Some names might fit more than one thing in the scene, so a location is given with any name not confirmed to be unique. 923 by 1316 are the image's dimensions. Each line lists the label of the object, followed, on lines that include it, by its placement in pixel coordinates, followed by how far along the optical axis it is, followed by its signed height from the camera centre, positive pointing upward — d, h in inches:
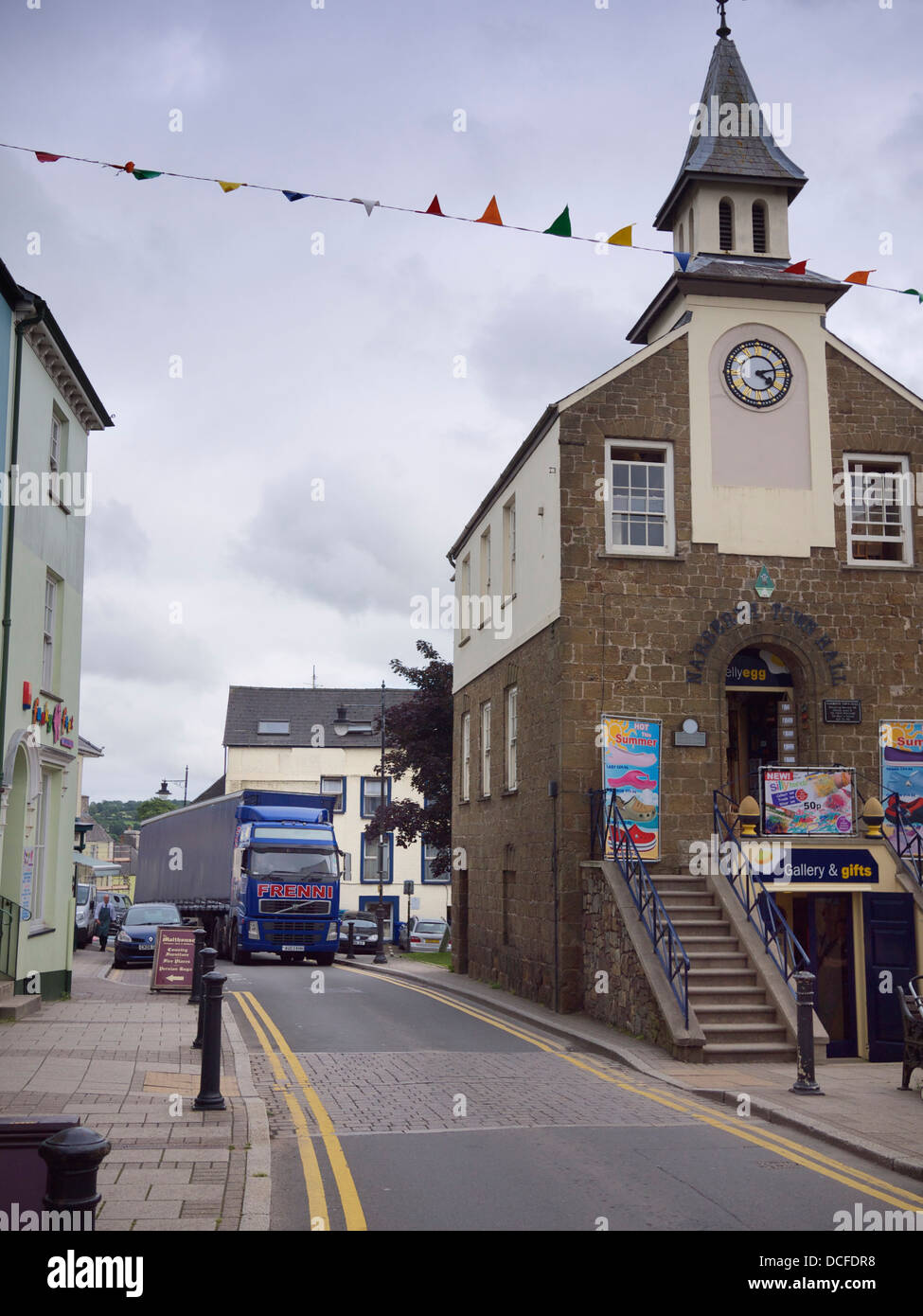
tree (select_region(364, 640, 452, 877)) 1491.1 +105.4
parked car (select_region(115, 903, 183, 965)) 1130.0 -91.4
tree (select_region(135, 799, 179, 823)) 4543.3 +107.7
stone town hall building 728.3 +154.9
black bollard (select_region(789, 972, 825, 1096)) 461.7 -73.1
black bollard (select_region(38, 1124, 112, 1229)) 179.3 -48.1
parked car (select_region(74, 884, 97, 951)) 1560.4 -102.5
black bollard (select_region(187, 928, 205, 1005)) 728.0 -88.8
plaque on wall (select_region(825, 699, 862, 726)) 764.0 +77.7
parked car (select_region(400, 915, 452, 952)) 1782.7 -137.9
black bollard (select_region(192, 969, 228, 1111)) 393.7 -73.1
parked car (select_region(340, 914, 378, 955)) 1608.0 -124.8
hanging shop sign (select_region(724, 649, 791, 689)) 785.6 +105.8
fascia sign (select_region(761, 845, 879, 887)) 695.1 -15.6
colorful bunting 484.7 +259.2
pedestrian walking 1587.1 -110.0
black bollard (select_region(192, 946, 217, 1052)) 488.4 -47.6
